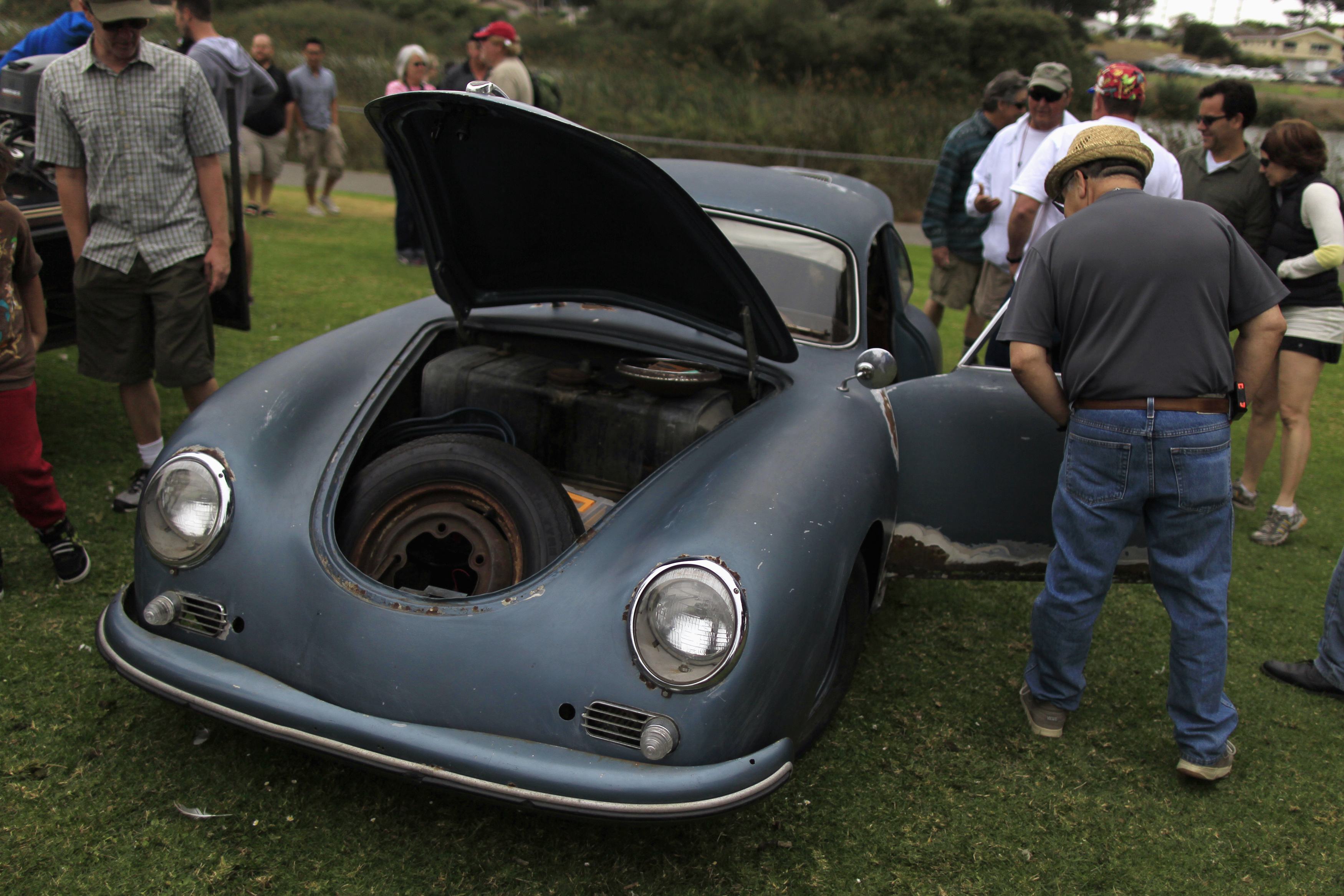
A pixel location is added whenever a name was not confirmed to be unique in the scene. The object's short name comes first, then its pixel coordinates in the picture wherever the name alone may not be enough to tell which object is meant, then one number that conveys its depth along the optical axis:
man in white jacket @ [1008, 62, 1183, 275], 4.11
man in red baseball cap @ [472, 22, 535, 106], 7.84
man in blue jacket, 5.68
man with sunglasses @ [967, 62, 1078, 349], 5.18
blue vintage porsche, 2.21
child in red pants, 3.14
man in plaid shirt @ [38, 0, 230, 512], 3.57
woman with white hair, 9.34
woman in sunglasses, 4.27
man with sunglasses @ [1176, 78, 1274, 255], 4.58
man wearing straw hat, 2.64
